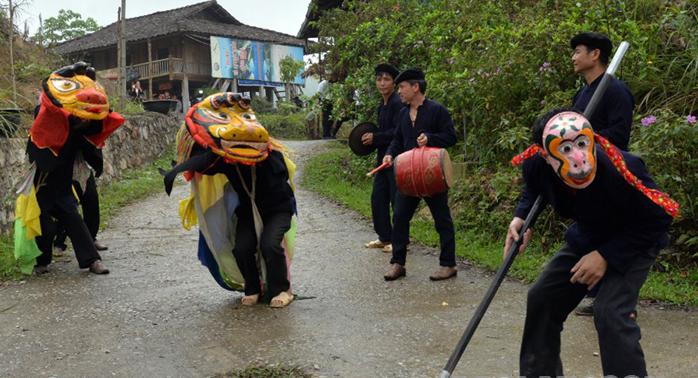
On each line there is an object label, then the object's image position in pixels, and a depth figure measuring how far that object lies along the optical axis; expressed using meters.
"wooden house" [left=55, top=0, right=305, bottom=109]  33.16
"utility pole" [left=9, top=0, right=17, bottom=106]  11.14
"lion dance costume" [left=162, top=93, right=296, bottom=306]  5.60
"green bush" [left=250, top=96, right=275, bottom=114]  33.28
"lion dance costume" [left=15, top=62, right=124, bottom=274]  6.75
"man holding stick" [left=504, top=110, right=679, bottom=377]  3.24
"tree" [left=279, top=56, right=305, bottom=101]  34.53
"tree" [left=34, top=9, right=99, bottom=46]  49.38
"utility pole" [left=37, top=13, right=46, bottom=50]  17.65
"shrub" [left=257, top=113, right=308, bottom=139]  26.64
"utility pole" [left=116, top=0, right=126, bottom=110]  16.81
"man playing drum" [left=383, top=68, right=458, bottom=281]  6.55
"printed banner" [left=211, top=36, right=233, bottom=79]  33.84
